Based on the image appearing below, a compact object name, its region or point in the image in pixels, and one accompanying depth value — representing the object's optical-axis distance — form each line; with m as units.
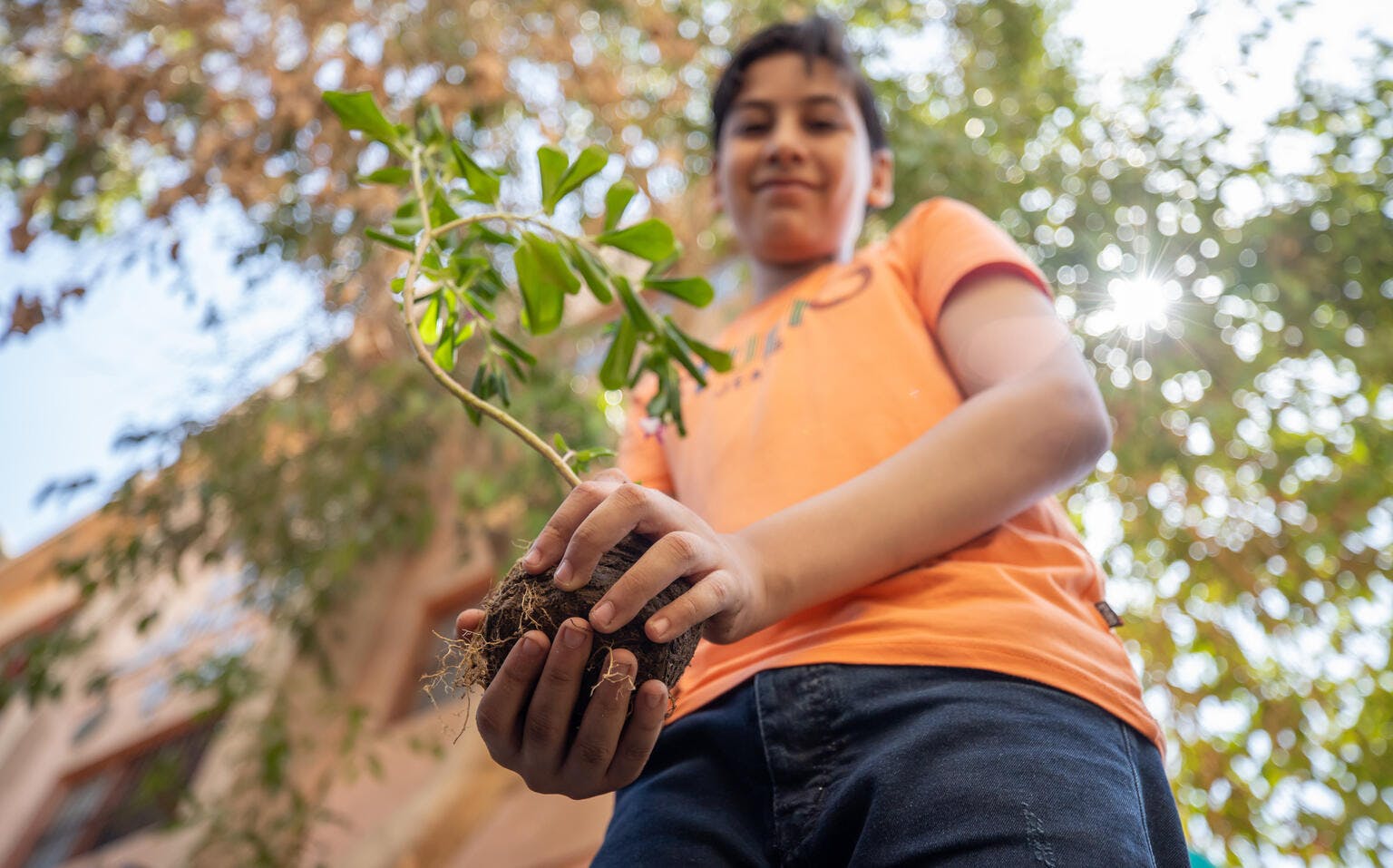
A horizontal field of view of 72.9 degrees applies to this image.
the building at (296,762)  3.71
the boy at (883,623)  0.86
